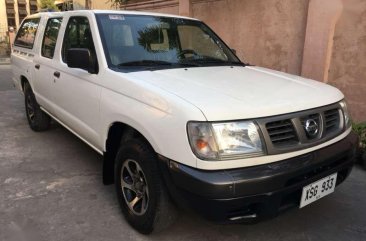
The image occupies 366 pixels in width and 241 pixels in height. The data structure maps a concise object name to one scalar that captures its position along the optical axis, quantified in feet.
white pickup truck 7.57
